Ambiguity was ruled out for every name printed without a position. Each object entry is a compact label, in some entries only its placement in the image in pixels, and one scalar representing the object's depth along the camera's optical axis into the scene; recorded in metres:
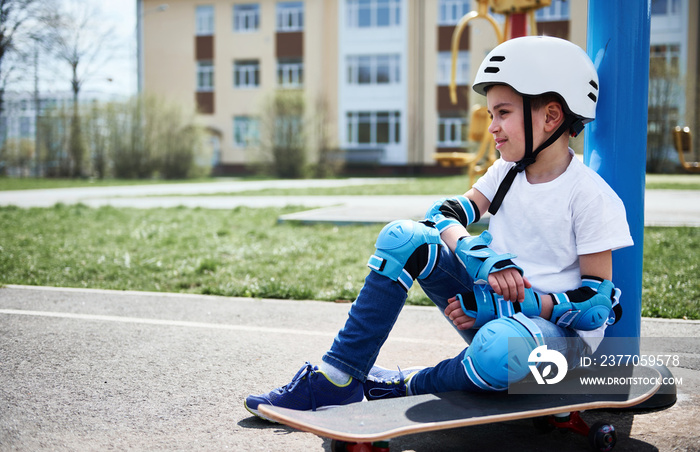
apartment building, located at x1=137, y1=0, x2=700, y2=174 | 35.19
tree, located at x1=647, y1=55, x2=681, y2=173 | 28.33
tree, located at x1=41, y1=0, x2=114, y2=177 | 23.70
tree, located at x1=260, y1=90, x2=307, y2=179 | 31.28
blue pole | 2.61
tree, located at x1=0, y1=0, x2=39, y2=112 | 22.12
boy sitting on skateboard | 2.13
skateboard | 1.91
